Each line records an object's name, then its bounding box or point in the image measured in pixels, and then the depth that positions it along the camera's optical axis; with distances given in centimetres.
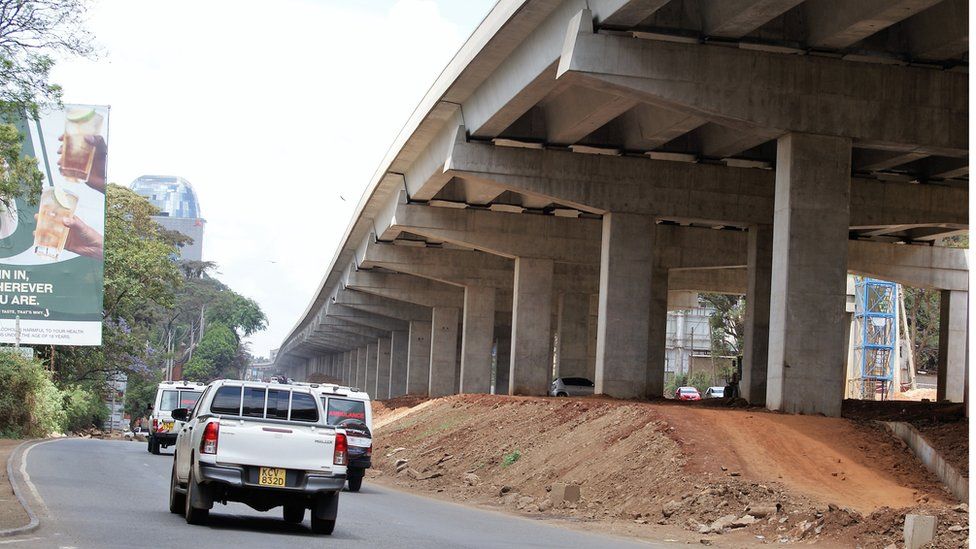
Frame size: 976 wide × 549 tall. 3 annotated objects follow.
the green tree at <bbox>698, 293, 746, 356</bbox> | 10944
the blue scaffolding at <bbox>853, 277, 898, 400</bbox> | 9156
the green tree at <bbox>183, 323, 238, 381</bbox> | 15125
